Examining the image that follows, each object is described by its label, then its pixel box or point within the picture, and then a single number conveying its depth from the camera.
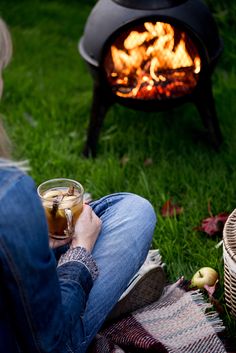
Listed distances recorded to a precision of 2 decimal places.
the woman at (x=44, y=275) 1.54
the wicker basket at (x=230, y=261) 2.31
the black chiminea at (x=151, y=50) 3.13
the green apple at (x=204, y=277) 2.63
